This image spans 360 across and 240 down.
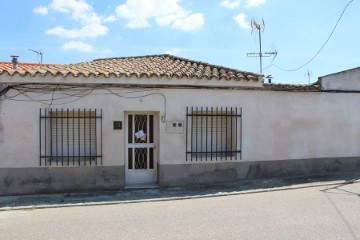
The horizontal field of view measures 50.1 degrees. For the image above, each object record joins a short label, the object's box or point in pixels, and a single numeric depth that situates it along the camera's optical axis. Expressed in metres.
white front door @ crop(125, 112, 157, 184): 10.59
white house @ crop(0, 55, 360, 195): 9.63
